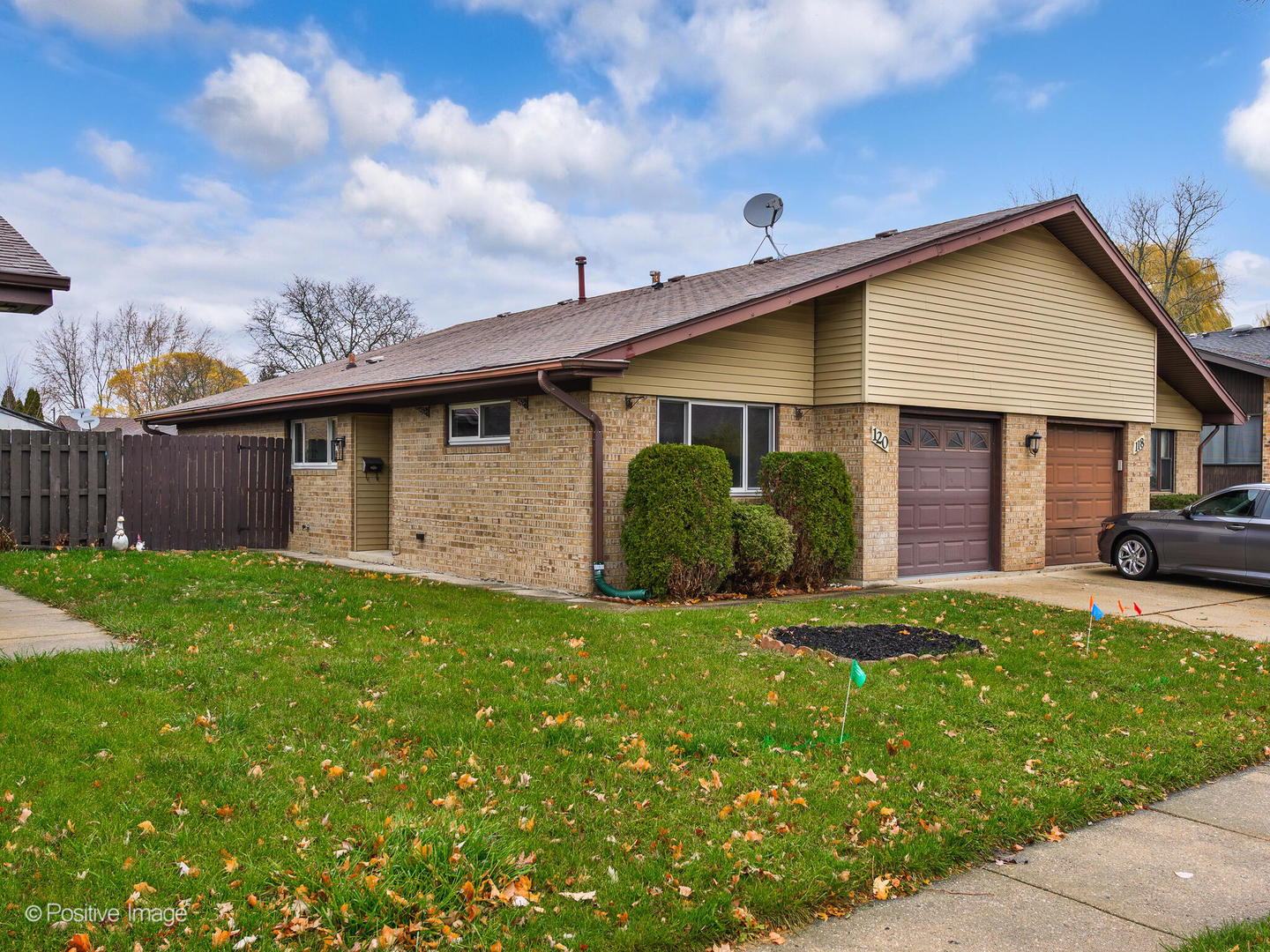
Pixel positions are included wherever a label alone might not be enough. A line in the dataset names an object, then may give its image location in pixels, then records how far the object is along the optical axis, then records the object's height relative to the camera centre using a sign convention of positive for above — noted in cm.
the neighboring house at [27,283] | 660 +131
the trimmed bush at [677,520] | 1024 -65
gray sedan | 1186 -104
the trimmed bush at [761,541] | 1085 -94
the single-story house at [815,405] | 1112 +82
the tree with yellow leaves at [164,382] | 4569 +406
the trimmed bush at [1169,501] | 1662 -68
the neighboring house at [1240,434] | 2077 +73
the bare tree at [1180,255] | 3541 +845
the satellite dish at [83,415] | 3005 +154
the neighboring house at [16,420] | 2900 +132
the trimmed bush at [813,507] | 1151 -56
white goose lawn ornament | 1312 -117
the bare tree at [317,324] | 4275 +653
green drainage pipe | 1039 -148
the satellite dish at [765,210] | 1548 +434
